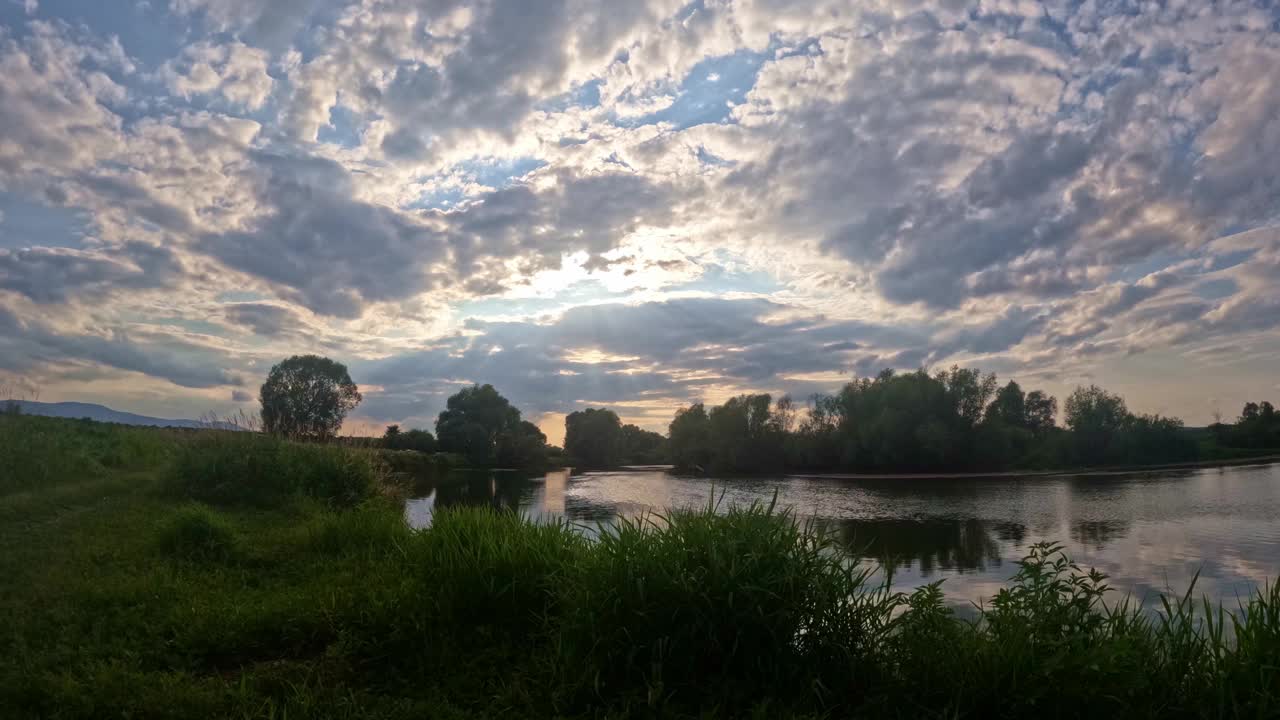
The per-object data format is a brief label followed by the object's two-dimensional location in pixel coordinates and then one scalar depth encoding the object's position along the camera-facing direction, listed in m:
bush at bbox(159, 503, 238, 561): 7.44
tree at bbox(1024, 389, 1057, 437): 73.19
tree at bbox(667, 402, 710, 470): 64.19
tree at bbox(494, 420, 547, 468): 52.81
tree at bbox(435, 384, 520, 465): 52.97
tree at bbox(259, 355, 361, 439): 43.75
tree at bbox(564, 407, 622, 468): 67.75
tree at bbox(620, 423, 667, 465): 75.88
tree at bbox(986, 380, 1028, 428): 71.44
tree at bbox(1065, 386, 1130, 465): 60.28
